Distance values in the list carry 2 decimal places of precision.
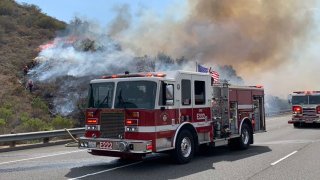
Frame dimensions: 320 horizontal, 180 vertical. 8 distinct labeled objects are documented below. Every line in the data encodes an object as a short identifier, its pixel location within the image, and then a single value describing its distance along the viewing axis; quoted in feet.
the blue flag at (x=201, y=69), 75.15
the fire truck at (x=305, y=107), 83.41
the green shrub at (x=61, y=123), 75.66
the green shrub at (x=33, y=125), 70.57
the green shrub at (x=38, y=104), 94.12
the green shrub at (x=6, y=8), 182.70
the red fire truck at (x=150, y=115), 34.68
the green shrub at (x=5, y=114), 77.21
